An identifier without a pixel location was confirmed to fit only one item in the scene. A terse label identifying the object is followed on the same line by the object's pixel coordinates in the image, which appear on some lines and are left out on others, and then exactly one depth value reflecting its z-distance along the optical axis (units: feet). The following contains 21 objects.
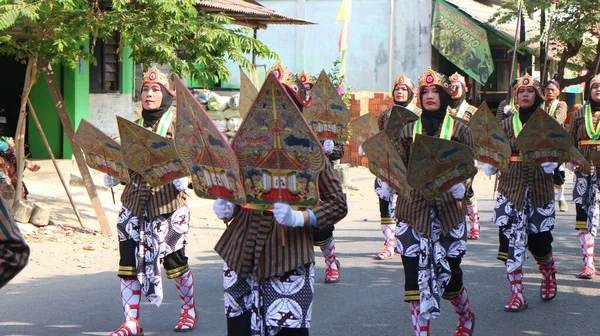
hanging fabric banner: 79.15
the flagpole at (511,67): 36.76
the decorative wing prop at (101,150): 20.33
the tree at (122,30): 31.76
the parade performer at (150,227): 20.59
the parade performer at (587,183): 28.86
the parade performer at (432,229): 19.20
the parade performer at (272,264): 14.60
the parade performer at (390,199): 31.40
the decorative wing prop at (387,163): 17.57
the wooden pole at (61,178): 33.82
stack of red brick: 66.44
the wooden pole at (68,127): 33.78
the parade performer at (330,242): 27.22
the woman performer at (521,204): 24.40
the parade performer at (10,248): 8.66
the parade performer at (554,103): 33.96
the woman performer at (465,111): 35.52
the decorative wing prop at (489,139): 22.15
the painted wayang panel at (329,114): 29.43
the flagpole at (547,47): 38.86
